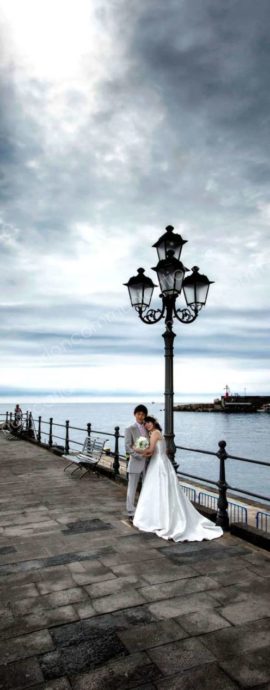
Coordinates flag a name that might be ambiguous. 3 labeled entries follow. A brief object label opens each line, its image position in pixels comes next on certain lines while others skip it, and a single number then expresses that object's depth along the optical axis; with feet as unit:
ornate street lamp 26.18
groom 23.61
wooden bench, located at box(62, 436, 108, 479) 36.94
